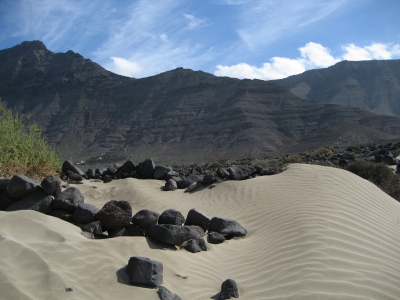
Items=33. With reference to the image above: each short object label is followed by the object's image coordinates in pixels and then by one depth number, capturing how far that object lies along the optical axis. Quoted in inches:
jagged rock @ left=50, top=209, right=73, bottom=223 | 234.4
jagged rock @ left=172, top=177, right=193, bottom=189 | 467.5
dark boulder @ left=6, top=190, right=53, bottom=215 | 238.8
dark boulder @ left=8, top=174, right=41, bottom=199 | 247.8
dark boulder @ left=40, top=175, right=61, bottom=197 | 248.1
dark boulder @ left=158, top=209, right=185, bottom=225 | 238.1
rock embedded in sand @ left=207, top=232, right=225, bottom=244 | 239.8
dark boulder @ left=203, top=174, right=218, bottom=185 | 434.3
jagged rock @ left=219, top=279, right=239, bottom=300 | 166.3
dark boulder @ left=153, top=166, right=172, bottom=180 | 528.7
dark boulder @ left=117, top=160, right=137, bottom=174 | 563.5
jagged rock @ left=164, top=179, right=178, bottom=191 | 456.8
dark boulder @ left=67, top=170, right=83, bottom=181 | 512.4
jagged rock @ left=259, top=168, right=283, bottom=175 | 436.4
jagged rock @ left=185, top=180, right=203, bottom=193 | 433.7
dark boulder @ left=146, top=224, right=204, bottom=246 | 210.8
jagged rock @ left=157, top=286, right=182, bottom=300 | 155.8
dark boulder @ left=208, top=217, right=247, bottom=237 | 254.8
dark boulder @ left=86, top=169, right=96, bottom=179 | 582.6
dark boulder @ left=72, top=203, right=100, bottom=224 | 229.5
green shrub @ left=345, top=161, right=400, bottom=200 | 394.3
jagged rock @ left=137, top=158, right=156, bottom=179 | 535.2
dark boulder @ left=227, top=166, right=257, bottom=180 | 430.0
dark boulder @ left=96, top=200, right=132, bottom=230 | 223.8
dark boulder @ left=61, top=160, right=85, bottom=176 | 538.0
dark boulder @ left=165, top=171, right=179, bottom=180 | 515.2
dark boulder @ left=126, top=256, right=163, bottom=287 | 162.4
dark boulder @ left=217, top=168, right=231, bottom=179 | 437.9
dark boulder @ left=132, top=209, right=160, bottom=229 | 226.8
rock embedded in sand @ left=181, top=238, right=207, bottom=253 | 216.5
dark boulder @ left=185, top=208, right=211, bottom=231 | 259.4
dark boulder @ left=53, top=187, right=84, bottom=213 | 237.9
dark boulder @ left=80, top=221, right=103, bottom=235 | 222.6
